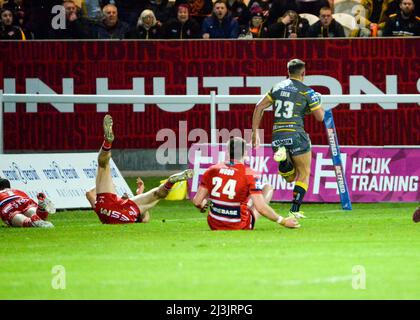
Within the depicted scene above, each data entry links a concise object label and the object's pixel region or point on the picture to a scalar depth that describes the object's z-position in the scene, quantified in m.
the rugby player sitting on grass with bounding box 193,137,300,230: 15.13
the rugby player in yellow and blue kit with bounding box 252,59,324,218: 17.75
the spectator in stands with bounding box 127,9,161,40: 24.64
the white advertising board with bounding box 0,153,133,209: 20.05
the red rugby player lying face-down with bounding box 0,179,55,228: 17.14
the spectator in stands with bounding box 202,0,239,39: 24.58
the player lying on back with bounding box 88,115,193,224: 17.08
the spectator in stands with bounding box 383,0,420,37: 24.08
